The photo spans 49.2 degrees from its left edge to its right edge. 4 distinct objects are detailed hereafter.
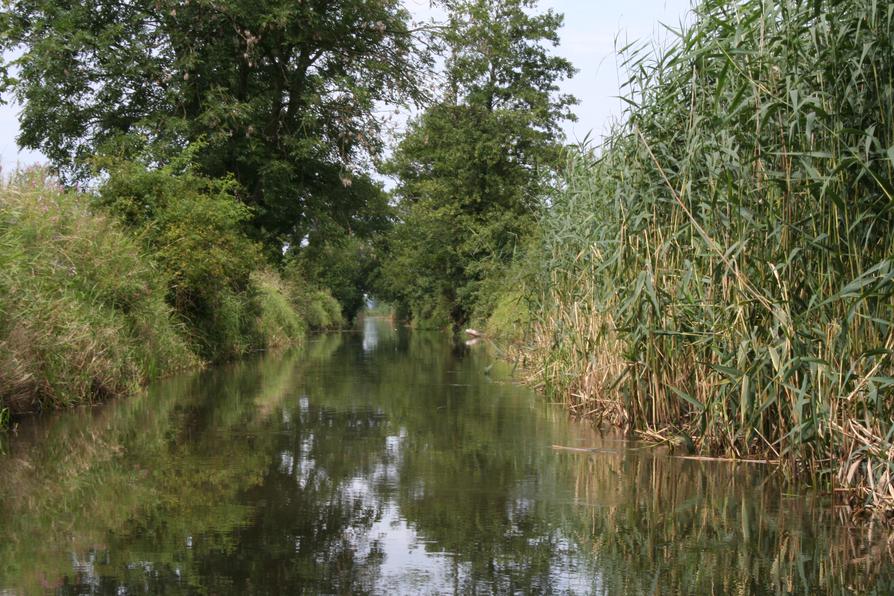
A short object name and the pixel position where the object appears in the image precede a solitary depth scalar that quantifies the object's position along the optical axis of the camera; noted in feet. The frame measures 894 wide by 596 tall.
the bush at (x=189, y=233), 56.24
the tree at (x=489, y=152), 136.56
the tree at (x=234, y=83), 77.92
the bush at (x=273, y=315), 83.05
